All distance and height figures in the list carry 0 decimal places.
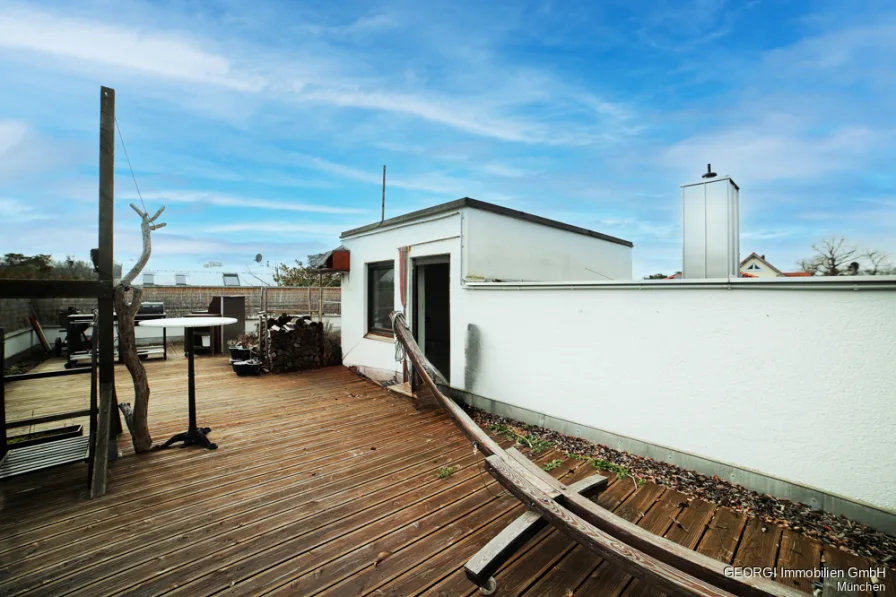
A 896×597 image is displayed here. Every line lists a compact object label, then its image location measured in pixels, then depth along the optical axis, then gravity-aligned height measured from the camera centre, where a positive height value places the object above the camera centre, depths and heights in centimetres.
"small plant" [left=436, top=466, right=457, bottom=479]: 314 -162
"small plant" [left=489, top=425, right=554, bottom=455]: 376 -164
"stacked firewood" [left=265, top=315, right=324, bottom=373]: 766 -111
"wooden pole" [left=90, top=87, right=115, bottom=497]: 313 +46
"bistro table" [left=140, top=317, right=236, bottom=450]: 341 -97
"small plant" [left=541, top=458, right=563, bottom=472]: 327 -162
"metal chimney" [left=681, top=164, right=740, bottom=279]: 359 +72
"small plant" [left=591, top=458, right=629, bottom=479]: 316 -161
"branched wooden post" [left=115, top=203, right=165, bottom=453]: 331 -52
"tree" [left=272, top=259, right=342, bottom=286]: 1884 +106
